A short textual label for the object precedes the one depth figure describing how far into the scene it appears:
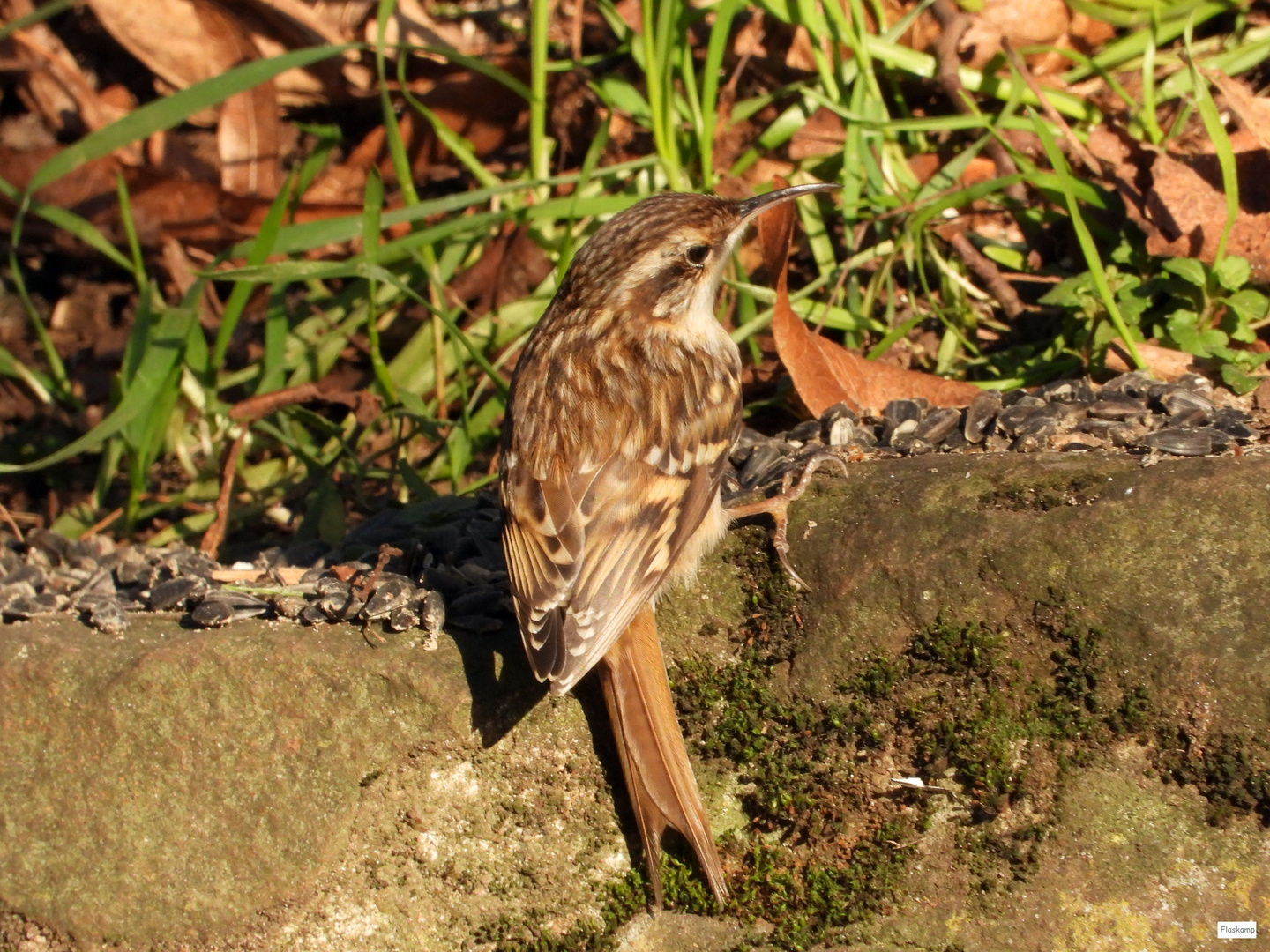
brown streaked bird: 5.41
